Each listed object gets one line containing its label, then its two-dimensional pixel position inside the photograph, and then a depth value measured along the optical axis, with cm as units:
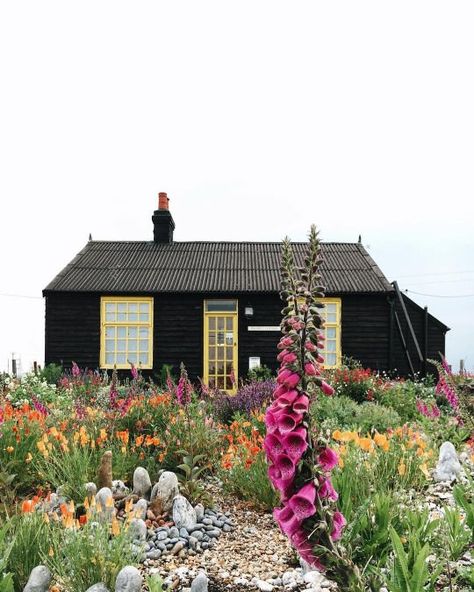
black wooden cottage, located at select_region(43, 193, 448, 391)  1602
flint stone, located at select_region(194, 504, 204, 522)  464
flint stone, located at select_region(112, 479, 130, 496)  495
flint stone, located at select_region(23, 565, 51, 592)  349
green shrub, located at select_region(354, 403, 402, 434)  686
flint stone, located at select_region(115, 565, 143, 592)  329
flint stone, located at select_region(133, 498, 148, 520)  448
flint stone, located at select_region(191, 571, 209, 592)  334
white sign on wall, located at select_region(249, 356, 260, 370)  1594
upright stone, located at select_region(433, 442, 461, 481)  525
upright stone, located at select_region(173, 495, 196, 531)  445
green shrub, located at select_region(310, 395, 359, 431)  718
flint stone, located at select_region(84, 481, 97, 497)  452
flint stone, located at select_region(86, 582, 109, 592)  332
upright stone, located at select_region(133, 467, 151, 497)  495
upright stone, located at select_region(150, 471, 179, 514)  471
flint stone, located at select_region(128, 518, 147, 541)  417
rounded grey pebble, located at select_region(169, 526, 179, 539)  433
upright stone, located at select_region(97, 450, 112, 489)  465
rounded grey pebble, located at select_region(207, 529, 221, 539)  441
